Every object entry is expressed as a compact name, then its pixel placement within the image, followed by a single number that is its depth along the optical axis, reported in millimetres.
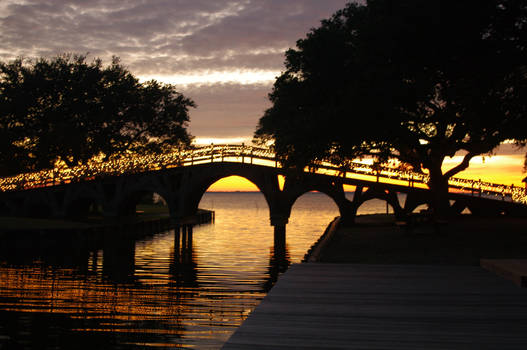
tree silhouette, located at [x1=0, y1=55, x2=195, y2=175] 60188
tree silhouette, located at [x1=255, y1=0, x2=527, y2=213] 24188
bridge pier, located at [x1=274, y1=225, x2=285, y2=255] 41000
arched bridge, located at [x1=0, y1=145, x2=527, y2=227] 36644
